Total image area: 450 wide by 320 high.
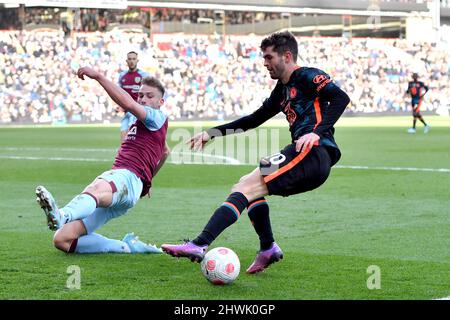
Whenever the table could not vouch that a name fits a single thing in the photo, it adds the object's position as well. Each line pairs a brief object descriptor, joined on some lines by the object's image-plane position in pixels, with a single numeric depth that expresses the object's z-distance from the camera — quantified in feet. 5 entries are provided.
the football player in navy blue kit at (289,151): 44.94
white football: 42.96
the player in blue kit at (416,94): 220.43
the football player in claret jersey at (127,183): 51.26
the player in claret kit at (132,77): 117.08
